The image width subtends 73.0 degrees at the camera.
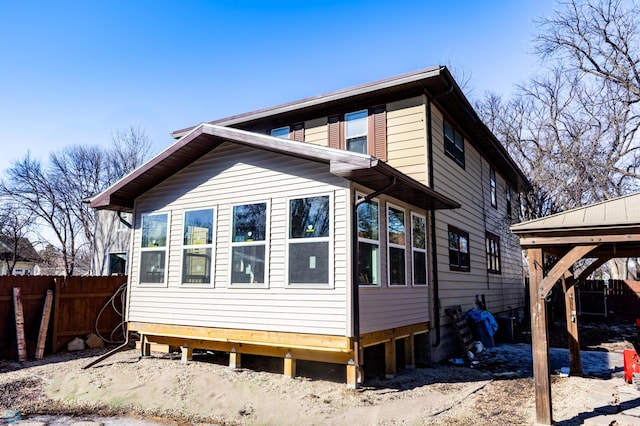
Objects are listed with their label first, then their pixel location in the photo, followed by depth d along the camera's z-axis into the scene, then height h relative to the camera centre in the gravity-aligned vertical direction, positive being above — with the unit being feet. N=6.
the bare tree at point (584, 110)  52.21 +22.38
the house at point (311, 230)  22.81 +2.73
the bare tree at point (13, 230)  85.92 +8.41
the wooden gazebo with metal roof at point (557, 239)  16.37 +1.41
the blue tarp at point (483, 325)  35.83 -4.16
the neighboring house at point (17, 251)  88.93 +4.69
